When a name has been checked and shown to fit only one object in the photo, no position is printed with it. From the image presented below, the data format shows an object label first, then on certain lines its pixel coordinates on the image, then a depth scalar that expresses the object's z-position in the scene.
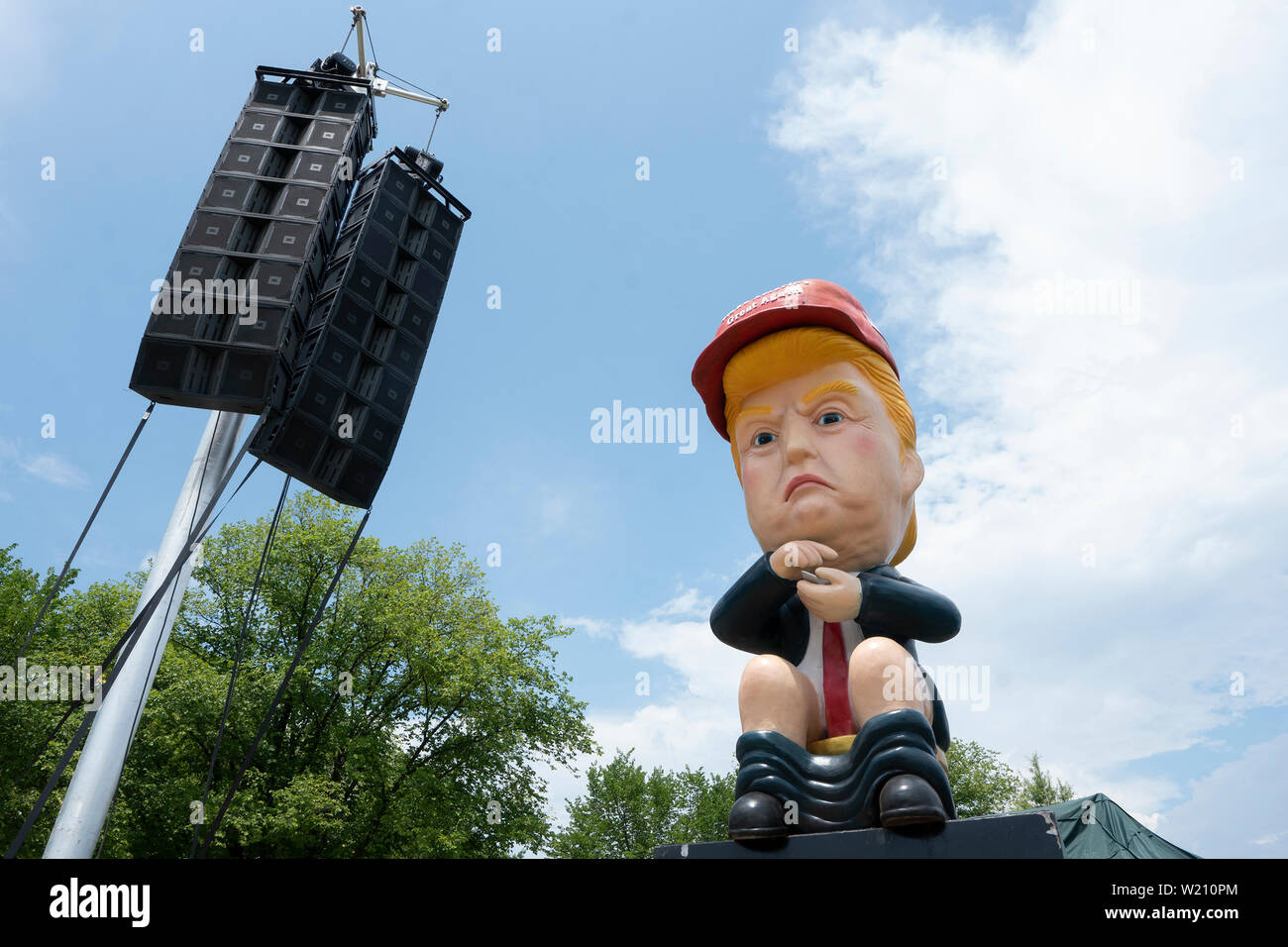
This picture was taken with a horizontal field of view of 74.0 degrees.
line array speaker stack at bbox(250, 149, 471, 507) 9.01
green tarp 10.96
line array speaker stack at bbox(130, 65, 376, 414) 8.34
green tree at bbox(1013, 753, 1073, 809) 22.69
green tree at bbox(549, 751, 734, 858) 21.80
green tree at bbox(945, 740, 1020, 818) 21.47
